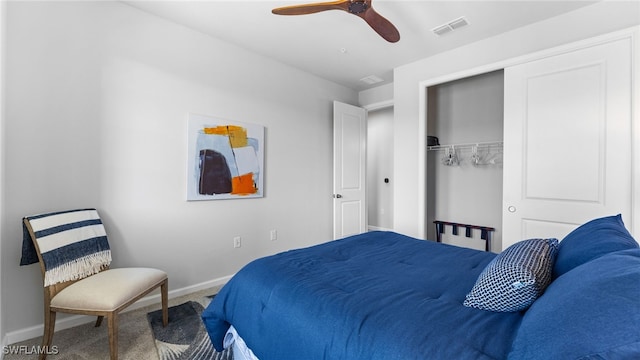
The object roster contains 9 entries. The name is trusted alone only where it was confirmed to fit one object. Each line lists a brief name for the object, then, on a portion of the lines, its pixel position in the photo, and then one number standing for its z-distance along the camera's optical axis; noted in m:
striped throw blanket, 1.82
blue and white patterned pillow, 0.97
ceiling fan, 1.79
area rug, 1.83
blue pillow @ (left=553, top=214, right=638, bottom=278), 0.99
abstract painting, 2.81
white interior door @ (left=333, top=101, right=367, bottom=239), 4.09
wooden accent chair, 1.72
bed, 0.66
